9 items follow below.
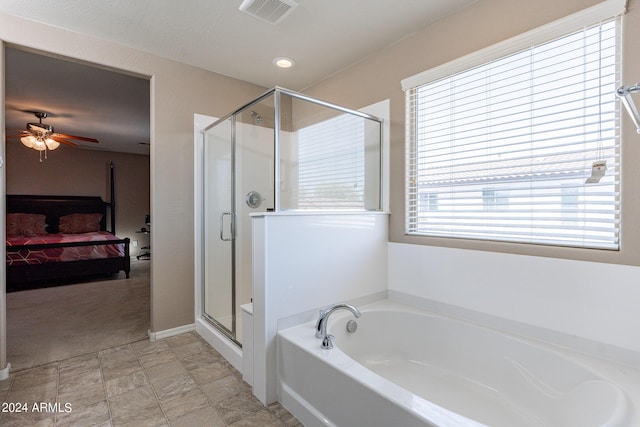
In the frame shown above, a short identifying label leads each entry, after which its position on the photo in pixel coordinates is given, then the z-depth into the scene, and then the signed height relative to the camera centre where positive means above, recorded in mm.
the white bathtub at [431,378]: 1222 -850
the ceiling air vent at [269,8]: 1880 +1273
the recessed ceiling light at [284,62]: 2682 +1314
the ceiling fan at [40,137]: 3920 +942
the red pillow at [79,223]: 5797 -274
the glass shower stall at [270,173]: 2047 +285
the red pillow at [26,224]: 5199 -269
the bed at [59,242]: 4328 -497
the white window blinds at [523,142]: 1506 +391
